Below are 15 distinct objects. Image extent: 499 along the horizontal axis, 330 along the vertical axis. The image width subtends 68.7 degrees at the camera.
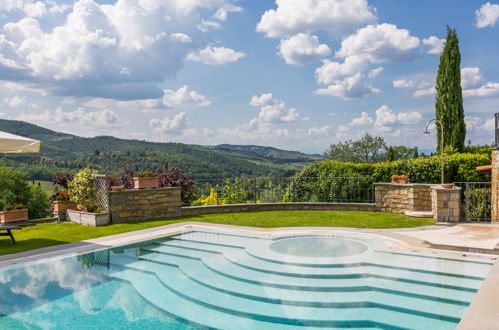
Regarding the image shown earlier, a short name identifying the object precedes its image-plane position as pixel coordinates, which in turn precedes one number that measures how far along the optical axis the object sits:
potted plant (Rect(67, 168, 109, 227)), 10.89
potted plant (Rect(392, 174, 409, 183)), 12.59
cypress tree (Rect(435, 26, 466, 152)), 18.81
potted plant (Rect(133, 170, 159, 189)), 11.71
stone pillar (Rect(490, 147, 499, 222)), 10.16
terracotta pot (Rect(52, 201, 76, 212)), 11.71
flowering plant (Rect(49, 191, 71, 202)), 11.85
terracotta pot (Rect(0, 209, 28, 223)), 10.41
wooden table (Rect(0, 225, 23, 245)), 7.79
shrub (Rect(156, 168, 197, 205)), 14.88
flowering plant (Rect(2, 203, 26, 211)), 10.68
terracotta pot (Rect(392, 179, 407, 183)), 12.57
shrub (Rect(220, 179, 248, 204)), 15.13
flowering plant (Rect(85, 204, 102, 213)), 11.08
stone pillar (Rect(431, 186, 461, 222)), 10.09
